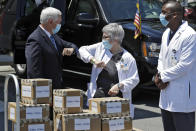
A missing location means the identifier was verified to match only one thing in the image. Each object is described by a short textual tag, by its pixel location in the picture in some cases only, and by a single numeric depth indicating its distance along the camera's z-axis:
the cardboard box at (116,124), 6.82
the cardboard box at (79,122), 6.58
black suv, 13.02
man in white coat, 6.92
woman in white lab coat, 7.77
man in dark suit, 8.00
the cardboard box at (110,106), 6.85
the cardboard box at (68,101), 6.81
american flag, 12.95
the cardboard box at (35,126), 6.80
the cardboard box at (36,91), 7.12
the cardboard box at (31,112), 6.81
